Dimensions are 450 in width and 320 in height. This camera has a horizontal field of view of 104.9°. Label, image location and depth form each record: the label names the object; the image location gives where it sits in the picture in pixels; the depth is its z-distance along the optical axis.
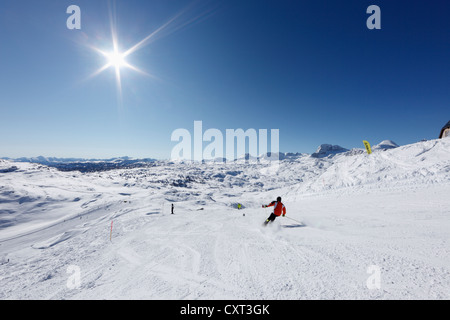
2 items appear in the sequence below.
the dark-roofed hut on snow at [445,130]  35.68
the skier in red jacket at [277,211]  10.71
